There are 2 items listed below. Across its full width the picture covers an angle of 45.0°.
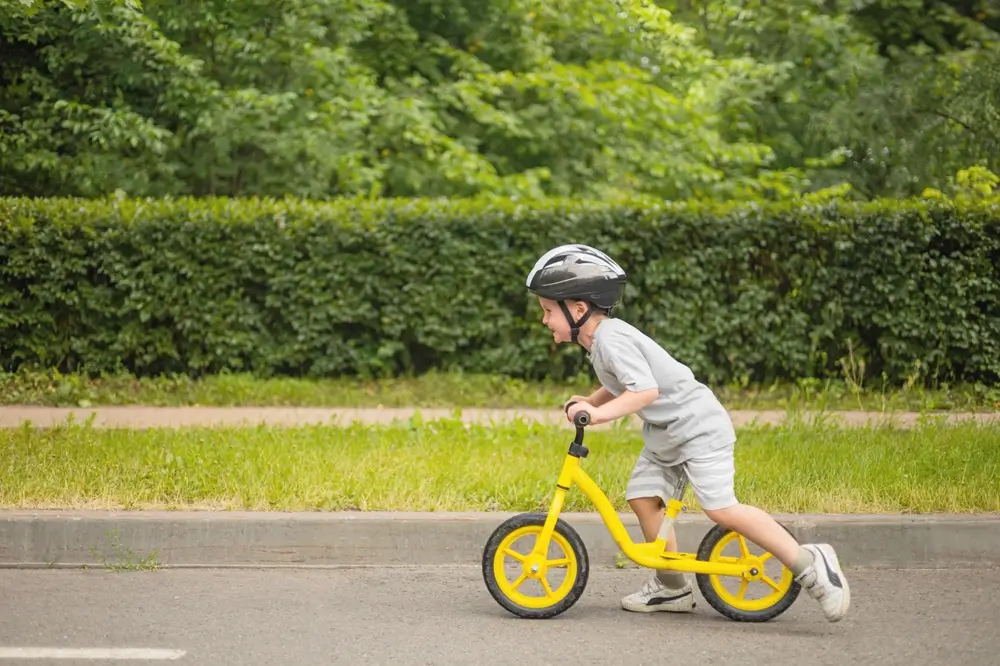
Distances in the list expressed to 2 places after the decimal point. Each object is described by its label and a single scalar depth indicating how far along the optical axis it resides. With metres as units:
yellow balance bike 4.72
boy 4.54
